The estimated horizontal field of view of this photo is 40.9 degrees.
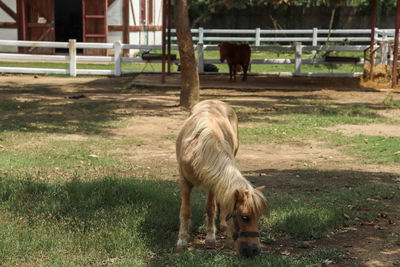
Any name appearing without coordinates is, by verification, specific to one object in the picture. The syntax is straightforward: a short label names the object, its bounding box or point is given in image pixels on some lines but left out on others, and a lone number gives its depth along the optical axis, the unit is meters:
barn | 22.75
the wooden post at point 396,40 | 14.68
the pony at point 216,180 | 4.14
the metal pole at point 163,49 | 15.73
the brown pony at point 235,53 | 16.69
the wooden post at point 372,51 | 15.94
